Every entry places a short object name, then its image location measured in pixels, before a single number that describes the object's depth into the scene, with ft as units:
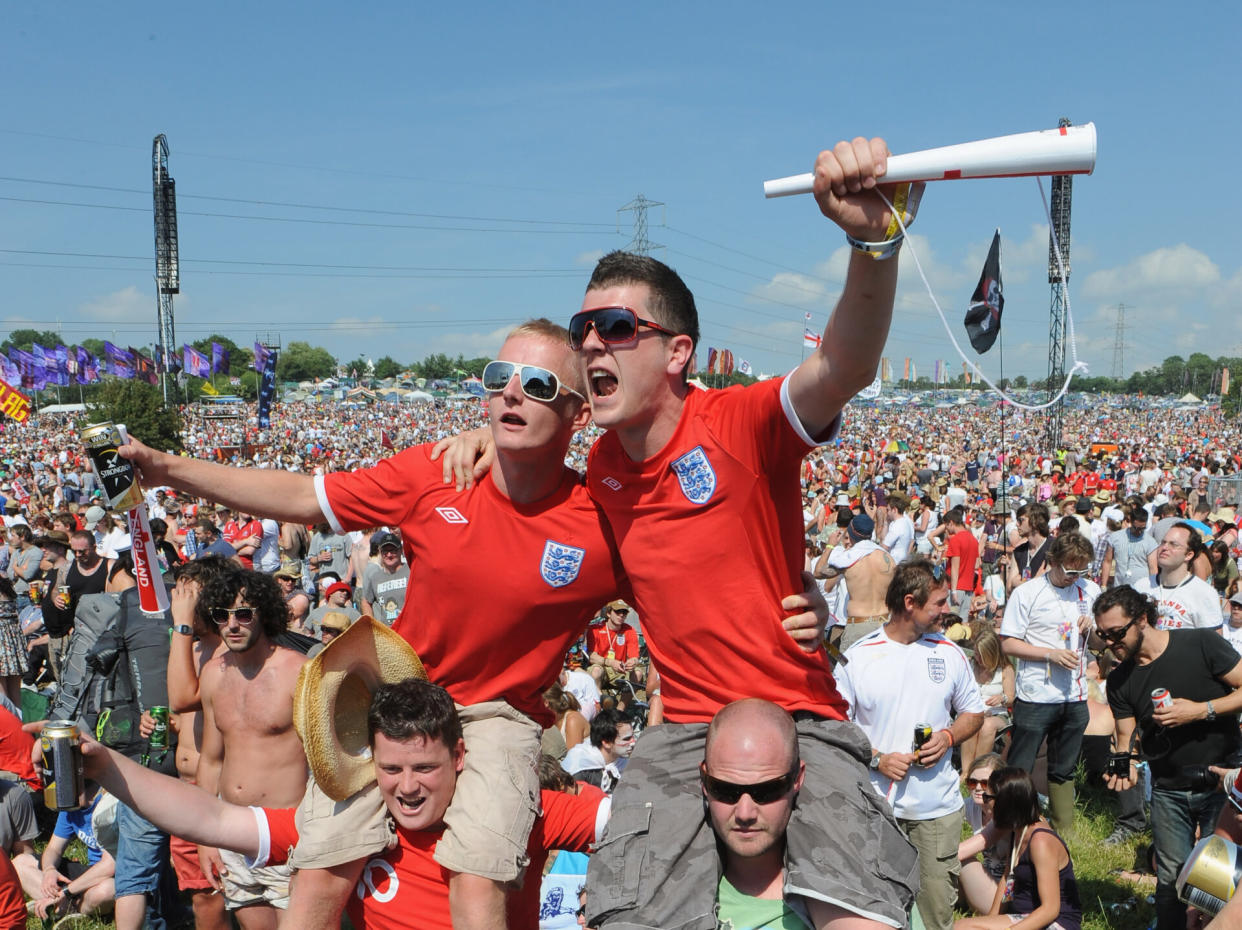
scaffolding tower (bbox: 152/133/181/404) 158.71
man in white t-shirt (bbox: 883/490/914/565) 46.73
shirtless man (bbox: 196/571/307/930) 17.30
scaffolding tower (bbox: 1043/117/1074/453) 99.80
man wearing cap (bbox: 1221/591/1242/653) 28.55
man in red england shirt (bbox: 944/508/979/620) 46.78
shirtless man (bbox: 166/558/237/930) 18.19
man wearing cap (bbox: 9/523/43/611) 46.14
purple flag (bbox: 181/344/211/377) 196.44
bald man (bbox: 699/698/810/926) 9.04
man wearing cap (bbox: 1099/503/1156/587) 41.55
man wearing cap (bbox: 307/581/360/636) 34.30
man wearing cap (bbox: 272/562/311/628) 33.88
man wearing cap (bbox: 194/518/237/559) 40.16
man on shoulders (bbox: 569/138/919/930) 9.25
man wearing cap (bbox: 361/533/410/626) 35.27
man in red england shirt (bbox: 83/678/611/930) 10.52
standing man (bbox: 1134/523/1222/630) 28.12
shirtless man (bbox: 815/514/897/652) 31.96
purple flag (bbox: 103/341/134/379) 195.58
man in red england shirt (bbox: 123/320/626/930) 11.10
